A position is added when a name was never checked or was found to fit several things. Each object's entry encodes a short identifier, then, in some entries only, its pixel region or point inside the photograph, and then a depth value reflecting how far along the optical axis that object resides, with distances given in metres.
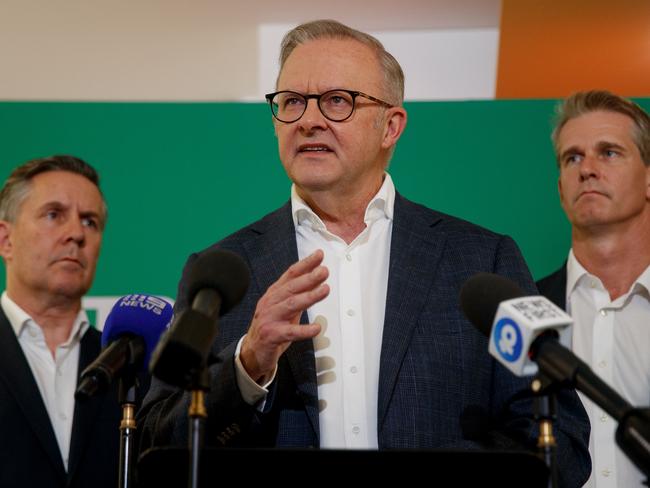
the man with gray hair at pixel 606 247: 2.23
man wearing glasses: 1.83
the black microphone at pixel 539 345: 1.37
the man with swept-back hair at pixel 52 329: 2.31
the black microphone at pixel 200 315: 1.46
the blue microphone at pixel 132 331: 1.66
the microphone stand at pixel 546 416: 1.53
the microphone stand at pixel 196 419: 1.48
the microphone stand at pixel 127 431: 1.71
